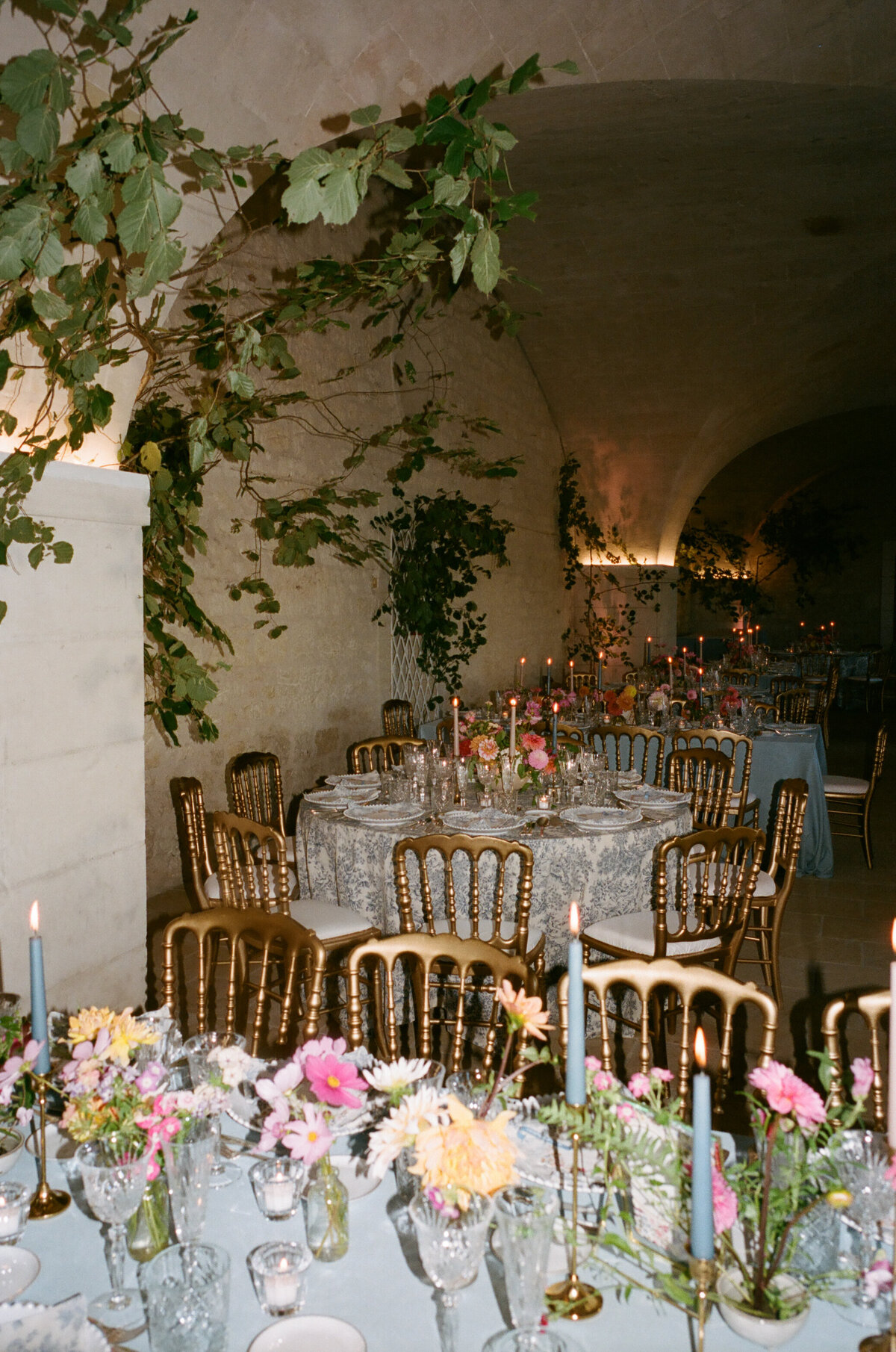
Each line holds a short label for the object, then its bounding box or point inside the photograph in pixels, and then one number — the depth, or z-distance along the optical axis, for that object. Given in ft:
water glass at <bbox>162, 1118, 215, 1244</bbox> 4.28
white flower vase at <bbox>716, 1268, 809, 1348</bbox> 3.70
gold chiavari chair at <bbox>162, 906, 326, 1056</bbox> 7.13
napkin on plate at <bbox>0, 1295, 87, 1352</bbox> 3.70
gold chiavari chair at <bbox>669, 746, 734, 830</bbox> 15.05
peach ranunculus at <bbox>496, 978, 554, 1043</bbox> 4.42
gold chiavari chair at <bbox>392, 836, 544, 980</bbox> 10.00
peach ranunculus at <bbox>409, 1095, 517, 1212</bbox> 3.67
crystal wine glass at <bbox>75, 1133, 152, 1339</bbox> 4.00
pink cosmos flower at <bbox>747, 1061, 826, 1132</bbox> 3.87
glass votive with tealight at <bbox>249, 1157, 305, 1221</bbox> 4.57
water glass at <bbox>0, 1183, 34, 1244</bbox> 4.48
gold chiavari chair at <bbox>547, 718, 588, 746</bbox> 18.16
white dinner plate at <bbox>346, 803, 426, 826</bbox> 12.25
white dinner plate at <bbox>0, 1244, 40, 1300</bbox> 4.15
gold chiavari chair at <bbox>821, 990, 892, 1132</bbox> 5.66
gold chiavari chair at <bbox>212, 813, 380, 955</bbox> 10.77
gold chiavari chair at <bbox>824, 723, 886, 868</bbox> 19.35
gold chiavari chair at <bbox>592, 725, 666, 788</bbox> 17.46
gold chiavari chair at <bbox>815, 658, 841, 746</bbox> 28.66
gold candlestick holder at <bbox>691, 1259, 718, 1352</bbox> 3.37
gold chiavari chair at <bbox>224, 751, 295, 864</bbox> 14.28
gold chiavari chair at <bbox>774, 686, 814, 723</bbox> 23.68
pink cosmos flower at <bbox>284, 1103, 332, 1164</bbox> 4.07
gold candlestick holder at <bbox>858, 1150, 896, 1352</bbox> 3.68
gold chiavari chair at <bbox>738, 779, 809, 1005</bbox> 12.12
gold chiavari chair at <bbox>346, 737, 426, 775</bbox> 16.92
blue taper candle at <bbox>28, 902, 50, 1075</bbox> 4.87
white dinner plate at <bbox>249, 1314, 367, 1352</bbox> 3.78
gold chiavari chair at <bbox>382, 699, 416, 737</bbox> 21.21
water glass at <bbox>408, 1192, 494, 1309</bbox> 3.83
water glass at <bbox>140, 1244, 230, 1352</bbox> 3.72
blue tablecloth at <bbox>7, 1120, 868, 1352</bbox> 3.84
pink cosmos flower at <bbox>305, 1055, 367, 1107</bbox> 4.20
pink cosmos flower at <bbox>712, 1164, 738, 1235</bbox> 3.71
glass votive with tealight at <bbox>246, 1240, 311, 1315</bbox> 3.94
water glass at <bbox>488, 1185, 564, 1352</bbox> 3.67
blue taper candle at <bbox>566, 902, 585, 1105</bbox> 4.06
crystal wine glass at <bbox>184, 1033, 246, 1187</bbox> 5.01
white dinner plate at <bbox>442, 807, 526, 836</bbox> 11.89
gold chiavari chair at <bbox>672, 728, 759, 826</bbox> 15.53
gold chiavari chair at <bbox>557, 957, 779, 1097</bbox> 6.06
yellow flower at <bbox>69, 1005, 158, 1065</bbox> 4.71
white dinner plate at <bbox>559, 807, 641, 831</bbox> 11.85
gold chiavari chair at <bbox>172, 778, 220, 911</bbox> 12.48
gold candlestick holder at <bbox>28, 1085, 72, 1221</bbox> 4.71
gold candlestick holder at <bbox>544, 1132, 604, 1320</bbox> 3.99
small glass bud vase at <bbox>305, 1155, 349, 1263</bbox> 4.26
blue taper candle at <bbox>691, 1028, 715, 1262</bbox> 3.26
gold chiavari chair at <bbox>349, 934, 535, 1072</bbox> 6.83
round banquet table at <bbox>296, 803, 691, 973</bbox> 11.64
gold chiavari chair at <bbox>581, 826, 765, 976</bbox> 10.18
